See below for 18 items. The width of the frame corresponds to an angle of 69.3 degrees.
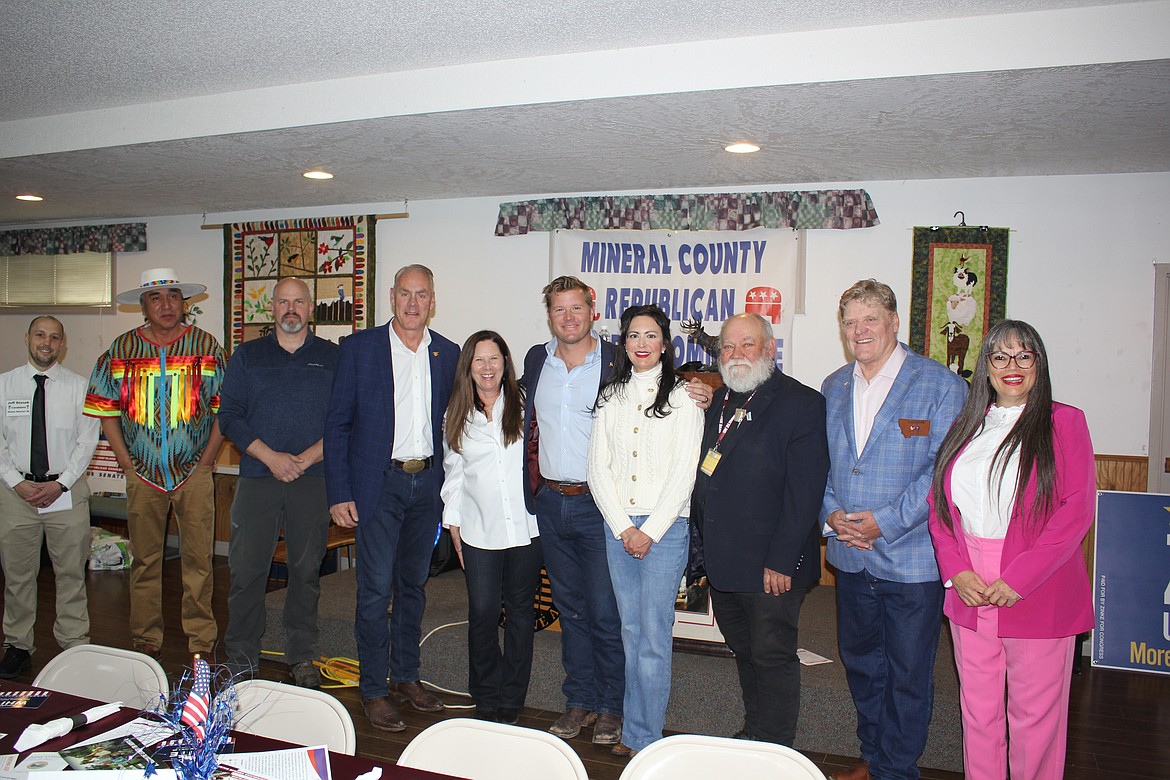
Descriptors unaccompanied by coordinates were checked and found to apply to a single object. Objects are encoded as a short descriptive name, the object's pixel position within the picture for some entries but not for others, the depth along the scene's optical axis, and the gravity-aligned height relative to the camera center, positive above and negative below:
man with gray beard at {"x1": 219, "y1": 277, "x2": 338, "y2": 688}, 3.95 -0.52
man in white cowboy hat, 4.29 -0.35
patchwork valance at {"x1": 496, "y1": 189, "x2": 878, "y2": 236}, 5.41 +1.09
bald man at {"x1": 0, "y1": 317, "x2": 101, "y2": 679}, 4.30 -0.64
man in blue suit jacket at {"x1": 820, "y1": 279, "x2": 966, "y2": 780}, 2.82 -0.50
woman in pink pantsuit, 2.50 -0.51
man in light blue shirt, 3.25 -0.49
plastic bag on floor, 6.39 -1.46
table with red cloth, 1.67 -0.79
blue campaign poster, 4.42 -1.06
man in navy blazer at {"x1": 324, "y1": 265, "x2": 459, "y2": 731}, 3.56 -0.38
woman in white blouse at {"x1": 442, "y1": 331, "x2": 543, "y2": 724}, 3.37 -0.60
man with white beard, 2.88 -0.45
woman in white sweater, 3.02 -0.43
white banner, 5.61 +0.68
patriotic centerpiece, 1.49 -0.66
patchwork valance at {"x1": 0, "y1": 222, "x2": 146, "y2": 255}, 7.34 +1.08
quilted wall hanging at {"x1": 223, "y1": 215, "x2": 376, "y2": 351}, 6.62 +0.77
